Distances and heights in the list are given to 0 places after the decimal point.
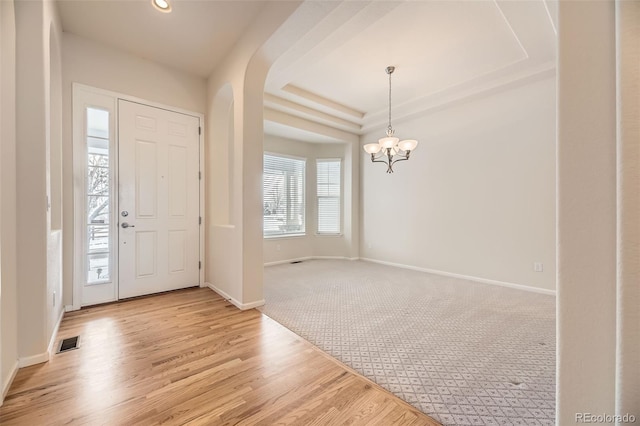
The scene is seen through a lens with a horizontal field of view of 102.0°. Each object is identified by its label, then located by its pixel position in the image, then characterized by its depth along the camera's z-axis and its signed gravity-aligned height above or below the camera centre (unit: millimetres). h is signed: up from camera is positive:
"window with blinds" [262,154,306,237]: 5656 +408
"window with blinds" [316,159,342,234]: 6242 +408
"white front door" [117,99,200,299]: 3213 +193
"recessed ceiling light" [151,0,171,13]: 2416 +1989
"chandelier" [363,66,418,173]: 3564 +952
